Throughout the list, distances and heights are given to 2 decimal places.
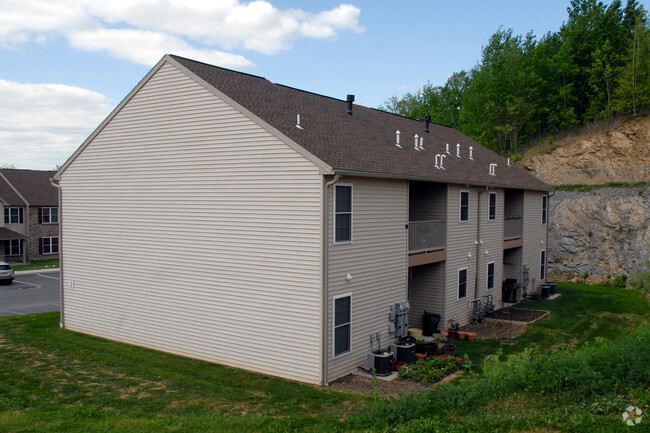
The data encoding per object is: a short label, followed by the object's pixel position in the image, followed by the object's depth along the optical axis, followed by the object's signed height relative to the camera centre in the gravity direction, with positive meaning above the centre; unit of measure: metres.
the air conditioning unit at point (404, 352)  15.02 -4.36
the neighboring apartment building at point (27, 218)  40.75 -1.46
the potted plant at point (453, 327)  18.59 -4.62
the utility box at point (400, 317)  15.92 -3.55
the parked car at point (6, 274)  31.34 -4.48
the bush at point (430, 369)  13.84 -4.59
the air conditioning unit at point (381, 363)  14.25 -4.43
